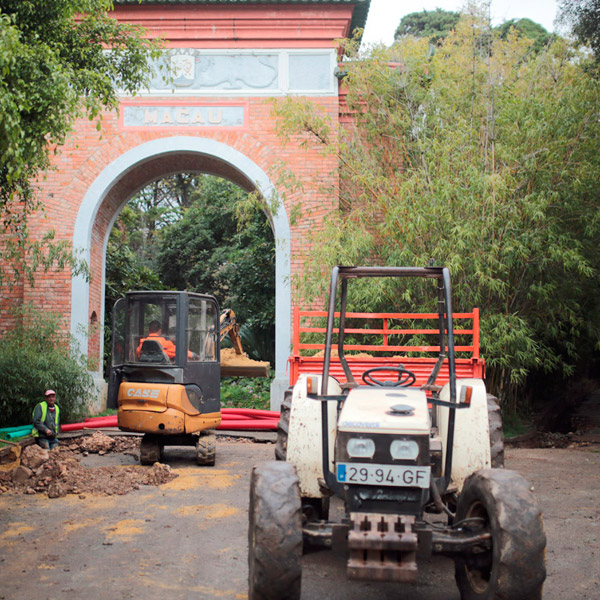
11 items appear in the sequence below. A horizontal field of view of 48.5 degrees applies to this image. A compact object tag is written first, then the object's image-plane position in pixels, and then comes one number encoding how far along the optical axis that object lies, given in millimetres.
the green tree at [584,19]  9156
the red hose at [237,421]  10742
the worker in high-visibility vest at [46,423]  8680
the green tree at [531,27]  29011
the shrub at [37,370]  10125
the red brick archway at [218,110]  12758
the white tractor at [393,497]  2961
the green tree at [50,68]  5281
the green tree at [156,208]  28266
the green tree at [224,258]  18922
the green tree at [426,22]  33375
